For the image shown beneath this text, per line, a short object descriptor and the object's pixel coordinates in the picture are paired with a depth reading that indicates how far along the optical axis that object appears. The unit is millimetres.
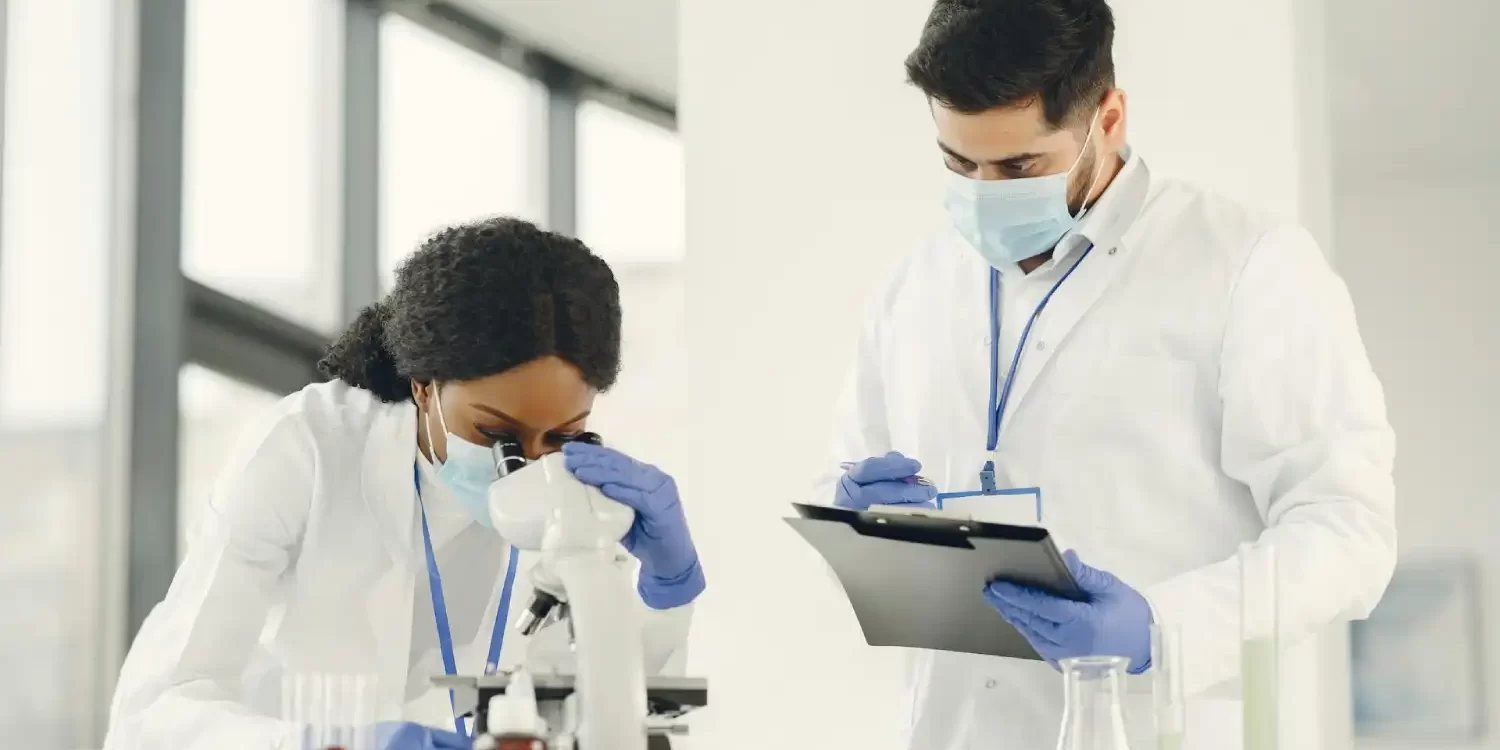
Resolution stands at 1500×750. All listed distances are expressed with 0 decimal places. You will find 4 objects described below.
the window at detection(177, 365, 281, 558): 4152
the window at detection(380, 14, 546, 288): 4965
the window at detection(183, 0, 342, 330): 4305
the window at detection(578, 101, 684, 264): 5500
